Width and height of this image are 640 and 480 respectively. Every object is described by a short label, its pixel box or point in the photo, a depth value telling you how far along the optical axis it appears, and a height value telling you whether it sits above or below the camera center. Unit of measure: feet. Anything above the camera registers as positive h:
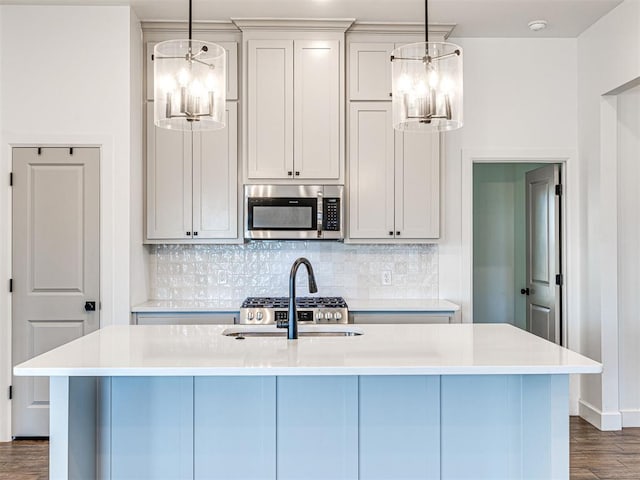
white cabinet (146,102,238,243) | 12.92 +1.47
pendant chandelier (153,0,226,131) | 7.34 +2.26
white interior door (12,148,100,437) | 12.07 -0.07
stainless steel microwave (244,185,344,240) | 12.76 +0.69
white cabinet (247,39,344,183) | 12.84 +3.24
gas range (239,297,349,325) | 11.78 -1.60
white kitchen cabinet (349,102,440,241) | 13.01 +1.59
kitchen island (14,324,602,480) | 6.98 -2.44
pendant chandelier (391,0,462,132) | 7.47 +2.28
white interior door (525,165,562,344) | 14.37 -0.34
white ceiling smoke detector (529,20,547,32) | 12.89 +5.34
